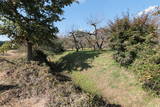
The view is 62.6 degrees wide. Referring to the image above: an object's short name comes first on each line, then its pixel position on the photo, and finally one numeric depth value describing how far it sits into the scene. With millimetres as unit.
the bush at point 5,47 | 9727
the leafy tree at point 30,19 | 9086
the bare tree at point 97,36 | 17109
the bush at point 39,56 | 11711
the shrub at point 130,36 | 7704
